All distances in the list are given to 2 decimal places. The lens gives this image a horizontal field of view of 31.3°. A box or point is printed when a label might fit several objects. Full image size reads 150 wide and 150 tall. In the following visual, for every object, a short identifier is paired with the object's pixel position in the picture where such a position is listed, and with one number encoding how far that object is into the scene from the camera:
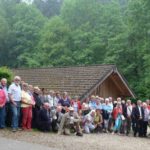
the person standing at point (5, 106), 10.20
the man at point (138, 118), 14.08
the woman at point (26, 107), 10.60
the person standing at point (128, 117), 14.23
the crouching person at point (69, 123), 11.36
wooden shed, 16.87
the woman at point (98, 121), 13.25
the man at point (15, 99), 10.22
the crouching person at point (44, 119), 11.21
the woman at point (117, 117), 13.95
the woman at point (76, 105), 12.97
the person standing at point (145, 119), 14.14
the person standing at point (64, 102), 12.32
